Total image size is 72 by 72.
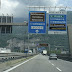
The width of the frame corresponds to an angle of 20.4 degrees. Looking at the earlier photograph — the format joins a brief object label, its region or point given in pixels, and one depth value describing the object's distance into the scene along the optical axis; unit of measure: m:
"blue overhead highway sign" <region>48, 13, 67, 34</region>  36.81
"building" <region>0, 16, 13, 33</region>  43.59
